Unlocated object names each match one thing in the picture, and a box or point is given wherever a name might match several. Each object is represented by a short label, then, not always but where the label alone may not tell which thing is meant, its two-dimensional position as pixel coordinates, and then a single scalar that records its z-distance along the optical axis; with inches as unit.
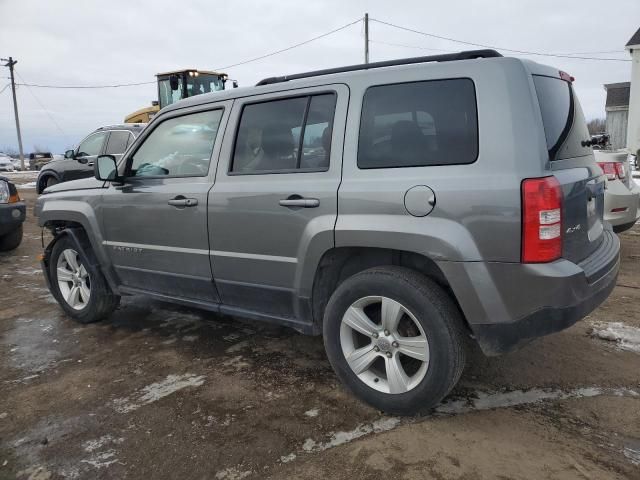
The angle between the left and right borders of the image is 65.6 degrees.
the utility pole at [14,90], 1557.0
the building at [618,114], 1010.7
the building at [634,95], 811.4
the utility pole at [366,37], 1039.0
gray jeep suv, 94.6
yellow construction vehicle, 545.3
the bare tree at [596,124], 1774.6
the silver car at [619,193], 208.7
